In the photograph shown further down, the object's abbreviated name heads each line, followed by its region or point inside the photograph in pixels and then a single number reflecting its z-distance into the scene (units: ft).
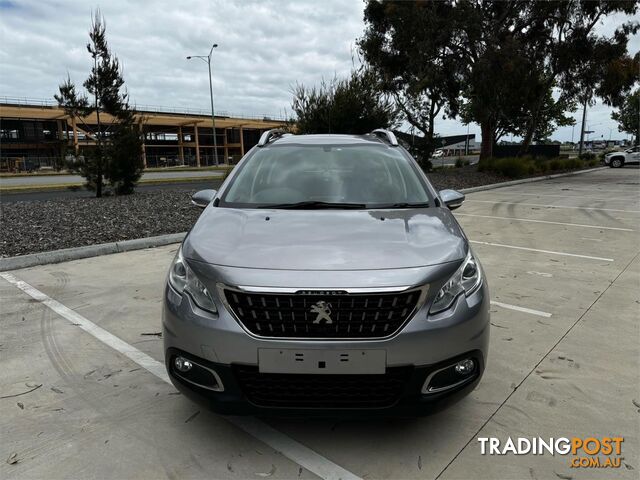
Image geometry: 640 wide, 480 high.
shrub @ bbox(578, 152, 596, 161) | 119.68
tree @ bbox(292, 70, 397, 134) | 50.96
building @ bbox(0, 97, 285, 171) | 160.45
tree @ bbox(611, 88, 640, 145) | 228.51
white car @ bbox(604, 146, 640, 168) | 115.24
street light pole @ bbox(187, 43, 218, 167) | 118.55
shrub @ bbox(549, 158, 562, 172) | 89.55
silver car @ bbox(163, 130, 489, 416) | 6.98
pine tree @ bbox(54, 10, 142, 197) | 37.63
